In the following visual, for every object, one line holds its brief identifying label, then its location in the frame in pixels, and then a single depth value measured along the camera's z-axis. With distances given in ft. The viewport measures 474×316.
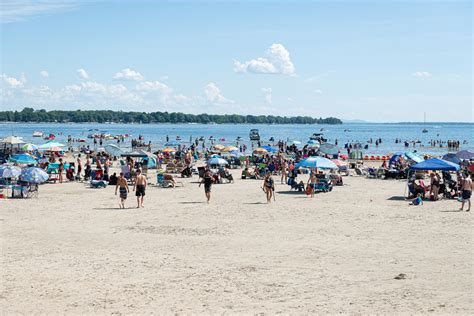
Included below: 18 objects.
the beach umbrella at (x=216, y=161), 101.99
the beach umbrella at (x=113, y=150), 121.42
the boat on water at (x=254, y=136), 305.53
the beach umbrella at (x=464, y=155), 112.78
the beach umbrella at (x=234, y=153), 145.07
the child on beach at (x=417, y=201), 70.90
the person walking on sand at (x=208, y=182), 70.28
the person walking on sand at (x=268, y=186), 71.51
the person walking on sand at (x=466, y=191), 65.21
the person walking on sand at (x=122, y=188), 66.74
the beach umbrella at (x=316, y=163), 82.17
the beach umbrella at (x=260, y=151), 144.32
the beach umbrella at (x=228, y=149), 146.41
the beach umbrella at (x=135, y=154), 108.27
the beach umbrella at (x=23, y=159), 100.89
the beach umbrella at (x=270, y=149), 148.76
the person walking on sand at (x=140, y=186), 67.97
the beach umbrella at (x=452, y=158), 109.81
